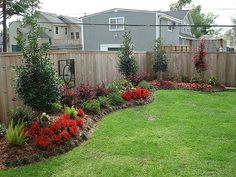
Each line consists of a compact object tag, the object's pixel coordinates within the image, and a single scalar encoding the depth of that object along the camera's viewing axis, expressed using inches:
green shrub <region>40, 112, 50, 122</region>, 194.5
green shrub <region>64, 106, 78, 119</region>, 215.9
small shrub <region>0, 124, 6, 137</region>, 184.0
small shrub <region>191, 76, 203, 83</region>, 426.6
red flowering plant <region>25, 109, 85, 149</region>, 173.5
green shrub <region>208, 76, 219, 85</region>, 412.2
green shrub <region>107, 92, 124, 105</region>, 285.5
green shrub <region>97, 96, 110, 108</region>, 270.1
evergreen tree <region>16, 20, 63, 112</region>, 185.2
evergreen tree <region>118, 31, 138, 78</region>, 366.8
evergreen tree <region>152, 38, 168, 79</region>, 437.3
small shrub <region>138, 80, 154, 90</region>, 370.1
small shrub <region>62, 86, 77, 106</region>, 248.0
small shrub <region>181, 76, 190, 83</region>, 444.6
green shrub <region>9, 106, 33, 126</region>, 190.8
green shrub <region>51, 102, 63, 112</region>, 215.2
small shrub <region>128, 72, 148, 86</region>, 386.5
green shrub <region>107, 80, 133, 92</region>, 317.1
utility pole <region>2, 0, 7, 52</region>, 651.0
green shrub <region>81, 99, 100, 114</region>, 248.4
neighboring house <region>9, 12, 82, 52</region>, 1099.8
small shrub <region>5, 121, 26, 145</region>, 167.3
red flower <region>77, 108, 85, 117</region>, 227.3
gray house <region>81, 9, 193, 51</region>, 731.9
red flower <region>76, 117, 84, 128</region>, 208.5
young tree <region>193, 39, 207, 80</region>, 408.4
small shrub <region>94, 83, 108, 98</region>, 292.1
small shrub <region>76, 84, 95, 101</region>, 270.0
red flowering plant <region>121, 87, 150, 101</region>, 304.6
